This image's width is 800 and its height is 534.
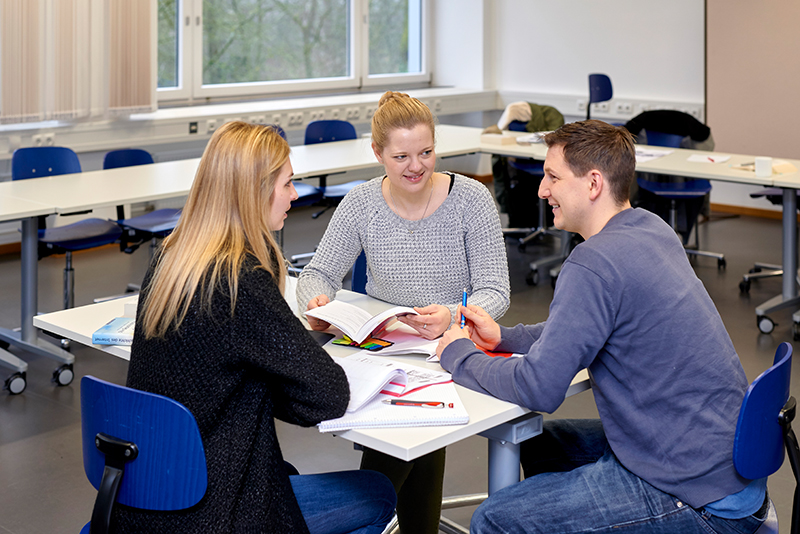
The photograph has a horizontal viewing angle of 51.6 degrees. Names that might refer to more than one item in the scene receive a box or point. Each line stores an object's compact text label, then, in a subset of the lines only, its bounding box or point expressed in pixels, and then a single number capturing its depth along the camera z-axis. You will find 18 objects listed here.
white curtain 5.11
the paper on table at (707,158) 4.75
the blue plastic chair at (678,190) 5.07
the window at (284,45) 6.44
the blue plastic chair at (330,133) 5.30
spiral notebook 1.51
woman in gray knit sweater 2.25
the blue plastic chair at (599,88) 6.09
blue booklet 1.97
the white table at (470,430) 1.46
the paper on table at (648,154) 4.81
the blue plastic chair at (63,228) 3.87
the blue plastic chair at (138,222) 4.16
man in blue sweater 1.48
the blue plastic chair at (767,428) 1.44
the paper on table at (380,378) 1.59
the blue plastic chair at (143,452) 1.36
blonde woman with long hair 1.41
